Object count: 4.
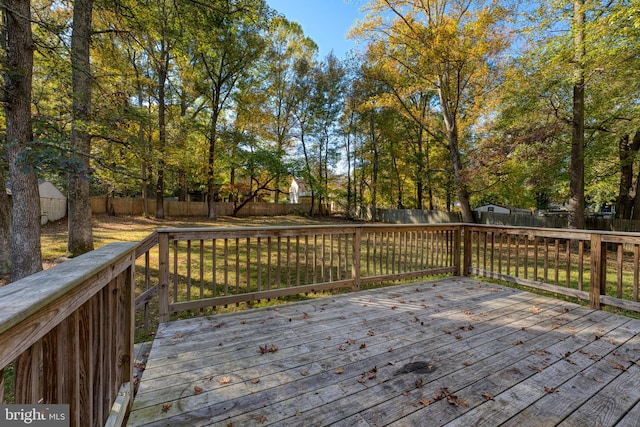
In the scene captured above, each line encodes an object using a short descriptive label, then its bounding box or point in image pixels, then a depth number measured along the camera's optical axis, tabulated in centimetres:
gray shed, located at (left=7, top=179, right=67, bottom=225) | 1177
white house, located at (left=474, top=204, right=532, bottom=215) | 2609
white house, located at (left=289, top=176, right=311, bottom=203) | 3391
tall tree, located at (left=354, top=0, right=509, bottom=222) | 942
